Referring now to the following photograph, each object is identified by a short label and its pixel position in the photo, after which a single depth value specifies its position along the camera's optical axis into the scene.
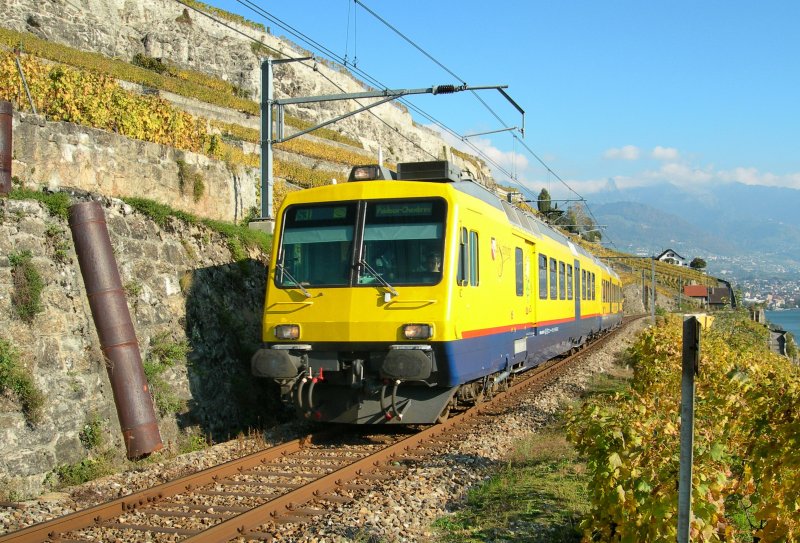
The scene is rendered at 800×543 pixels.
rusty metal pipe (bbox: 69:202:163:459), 9.31
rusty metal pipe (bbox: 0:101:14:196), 9.53
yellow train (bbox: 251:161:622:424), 9.50
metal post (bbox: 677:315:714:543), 3.74
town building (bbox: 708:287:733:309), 82.43
